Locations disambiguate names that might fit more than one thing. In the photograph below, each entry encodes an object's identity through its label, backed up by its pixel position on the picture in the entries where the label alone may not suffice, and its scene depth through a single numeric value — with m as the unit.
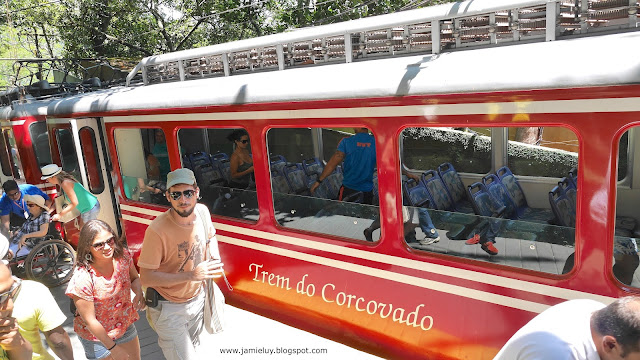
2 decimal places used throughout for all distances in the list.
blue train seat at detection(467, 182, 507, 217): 4.30
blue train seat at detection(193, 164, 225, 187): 5.66
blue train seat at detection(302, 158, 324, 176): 5.90
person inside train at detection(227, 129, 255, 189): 4.75
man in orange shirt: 3.09
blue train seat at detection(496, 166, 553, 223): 4.71
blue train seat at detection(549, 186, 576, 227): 3.79
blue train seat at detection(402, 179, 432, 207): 4.27
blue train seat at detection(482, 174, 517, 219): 4.55
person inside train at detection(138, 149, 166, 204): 5.43
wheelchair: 6.18
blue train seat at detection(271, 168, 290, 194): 4.27
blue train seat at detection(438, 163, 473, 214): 4.95
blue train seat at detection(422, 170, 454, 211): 4.63
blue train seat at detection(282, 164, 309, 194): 5.22
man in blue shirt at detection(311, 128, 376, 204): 4.52
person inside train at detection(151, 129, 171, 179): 5.05
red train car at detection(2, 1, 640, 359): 2.65
